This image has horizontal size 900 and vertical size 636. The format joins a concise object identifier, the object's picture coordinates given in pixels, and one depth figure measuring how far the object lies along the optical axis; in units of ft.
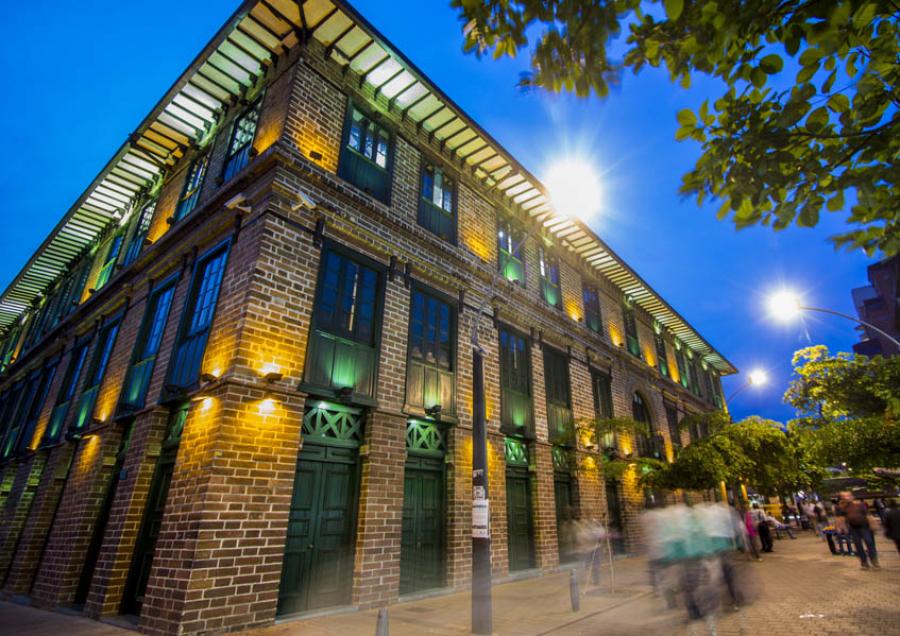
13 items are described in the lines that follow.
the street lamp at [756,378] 63.63
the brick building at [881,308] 142.10
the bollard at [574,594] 24.94
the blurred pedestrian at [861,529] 35.99
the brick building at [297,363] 24.23
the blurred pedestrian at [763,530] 54.29
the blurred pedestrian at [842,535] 45.97
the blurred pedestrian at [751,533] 48.14
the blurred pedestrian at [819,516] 78.23
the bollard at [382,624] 15.15
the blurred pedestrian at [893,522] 31.30
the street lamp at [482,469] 20.75
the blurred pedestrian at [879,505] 86.56
